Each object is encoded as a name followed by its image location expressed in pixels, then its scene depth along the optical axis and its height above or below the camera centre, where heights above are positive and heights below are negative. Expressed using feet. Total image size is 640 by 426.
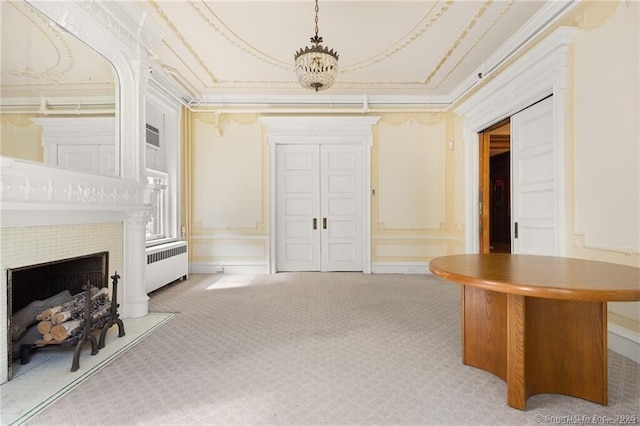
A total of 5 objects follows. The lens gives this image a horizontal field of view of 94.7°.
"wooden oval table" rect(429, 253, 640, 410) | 4.83 -2.08
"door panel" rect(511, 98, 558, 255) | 9.63 +1.12
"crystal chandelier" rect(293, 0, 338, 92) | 7.98 +4.04
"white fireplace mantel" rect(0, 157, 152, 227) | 5.59 +0.40
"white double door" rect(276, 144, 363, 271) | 16.71 +0.29
